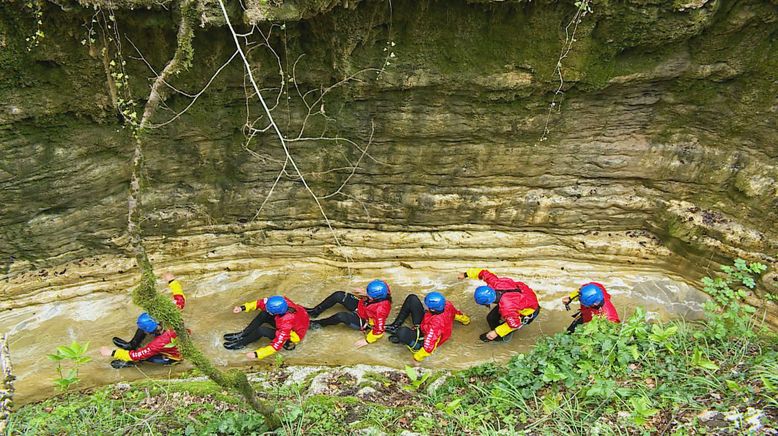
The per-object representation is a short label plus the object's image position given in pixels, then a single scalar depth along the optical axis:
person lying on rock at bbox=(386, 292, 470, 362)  6.04
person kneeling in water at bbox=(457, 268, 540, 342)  6.11
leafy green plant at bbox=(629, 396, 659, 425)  3.55
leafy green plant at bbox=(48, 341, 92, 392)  3.11
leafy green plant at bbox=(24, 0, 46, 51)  4.51
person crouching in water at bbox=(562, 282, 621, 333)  5.80
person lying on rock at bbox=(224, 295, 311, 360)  6.07
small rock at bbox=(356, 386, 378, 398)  5.17
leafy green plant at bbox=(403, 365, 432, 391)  5.13
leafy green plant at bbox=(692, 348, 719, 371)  3.85
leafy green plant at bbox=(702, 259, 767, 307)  4.85
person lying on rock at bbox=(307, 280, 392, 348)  6.38
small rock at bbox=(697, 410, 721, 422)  3.63
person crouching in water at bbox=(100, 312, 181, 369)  5.80
